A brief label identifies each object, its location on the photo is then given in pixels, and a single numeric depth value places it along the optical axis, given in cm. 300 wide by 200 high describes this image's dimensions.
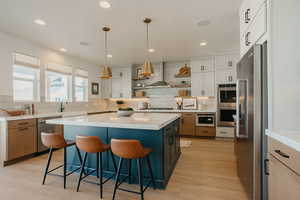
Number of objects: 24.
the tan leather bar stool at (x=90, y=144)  192
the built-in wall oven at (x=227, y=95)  457
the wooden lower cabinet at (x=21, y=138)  295
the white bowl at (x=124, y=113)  289
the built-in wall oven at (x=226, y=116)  455
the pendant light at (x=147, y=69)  288
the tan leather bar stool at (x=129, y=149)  170
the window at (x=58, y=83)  436
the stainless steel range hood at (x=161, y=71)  582
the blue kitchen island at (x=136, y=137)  208
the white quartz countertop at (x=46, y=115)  293
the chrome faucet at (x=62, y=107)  455
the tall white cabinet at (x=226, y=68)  469
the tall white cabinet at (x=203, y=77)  508
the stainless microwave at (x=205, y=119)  482
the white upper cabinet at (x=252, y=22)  158
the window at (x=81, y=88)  531
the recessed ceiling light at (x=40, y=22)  278
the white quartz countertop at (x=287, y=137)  95
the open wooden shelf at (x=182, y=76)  552
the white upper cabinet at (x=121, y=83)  614
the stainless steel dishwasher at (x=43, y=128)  346
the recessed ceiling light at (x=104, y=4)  228
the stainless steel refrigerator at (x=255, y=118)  148
